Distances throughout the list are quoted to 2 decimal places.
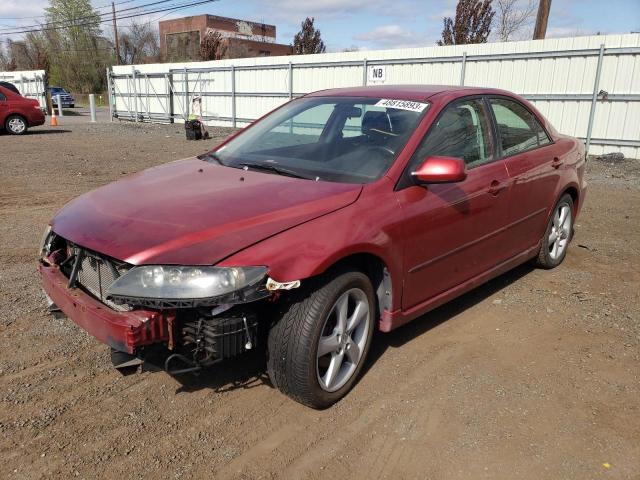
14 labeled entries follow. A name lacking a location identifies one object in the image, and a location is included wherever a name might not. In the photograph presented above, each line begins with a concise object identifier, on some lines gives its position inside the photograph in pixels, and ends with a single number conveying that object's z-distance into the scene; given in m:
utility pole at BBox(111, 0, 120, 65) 49.27
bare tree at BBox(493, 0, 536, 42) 30.80
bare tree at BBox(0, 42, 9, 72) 68.62
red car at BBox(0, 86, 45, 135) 18.34
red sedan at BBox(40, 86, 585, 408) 2.48
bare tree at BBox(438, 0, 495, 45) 28.25
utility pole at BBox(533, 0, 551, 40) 16.25
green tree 56.75
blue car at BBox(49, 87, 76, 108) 43.07
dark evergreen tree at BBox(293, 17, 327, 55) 42.34
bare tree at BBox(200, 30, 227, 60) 46.12
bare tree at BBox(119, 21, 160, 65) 63.06
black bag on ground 18.36
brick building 54.69
